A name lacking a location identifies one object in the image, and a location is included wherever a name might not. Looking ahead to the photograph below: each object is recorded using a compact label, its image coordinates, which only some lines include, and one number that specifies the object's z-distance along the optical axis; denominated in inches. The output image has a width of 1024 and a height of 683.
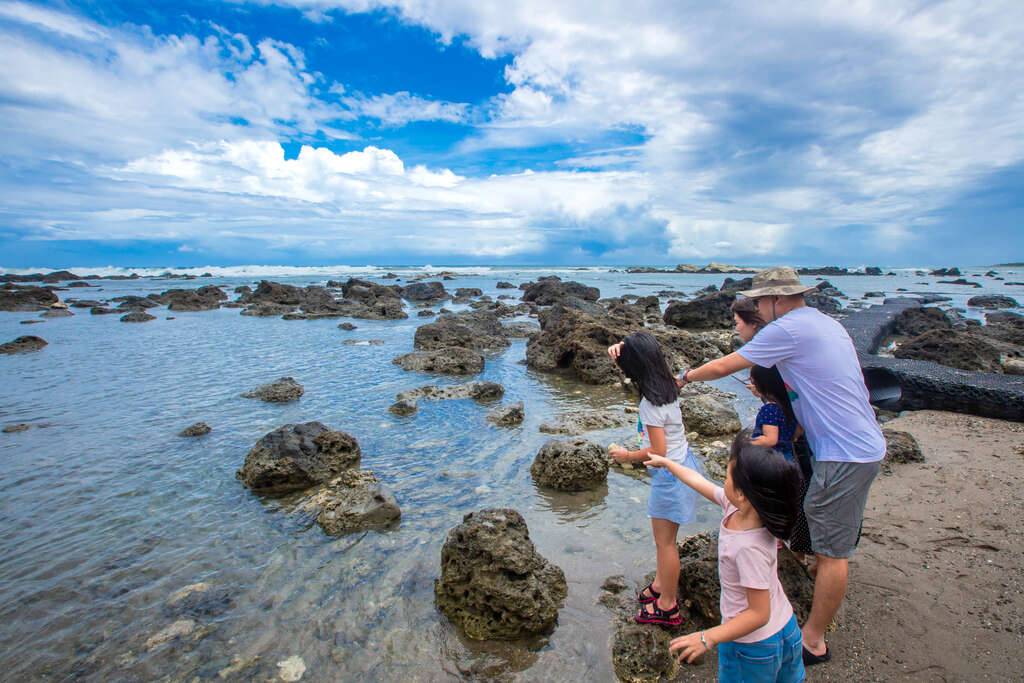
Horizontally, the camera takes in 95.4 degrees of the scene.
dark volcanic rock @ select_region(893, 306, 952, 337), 775.7
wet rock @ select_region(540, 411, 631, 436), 336.5
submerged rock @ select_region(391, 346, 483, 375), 526.3
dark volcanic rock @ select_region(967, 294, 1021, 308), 1214.4
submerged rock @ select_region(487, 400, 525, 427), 354.3
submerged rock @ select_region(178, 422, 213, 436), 329.1
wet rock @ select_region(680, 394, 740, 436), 330.3
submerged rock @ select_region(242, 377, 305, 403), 415.2
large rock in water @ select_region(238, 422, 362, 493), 253.3
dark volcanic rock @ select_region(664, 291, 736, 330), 895.7
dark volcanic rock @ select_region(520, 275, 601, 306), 1312.7
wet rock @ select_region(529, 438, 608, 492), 248.4
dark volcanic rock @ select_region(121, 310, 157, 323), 951.6
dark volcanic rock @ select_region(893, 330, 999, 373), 479.5
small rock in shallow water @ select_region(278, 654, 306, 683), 138.3
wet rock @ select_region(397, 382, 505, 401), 419.5
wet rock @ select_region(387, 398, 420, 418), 378.3
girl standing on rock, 135.9
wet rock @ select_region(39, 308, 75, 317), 1029.3
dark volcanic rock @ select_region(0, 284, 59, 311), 1159.6
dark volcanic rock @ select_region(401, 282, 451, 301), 1535.4
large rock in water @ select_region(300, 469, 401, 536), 215.3
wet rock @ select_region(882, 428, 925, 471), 248.8
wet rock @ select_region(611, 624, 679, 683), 130.3
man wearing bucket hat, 123.2
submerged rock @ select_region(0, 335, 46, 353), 619.2
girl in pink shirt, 87.7
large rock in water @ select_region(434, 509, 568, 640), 148.4
